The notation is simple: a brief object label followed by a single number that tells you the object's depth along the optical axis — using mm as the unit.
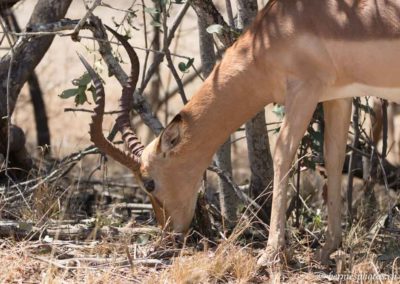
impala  10984
